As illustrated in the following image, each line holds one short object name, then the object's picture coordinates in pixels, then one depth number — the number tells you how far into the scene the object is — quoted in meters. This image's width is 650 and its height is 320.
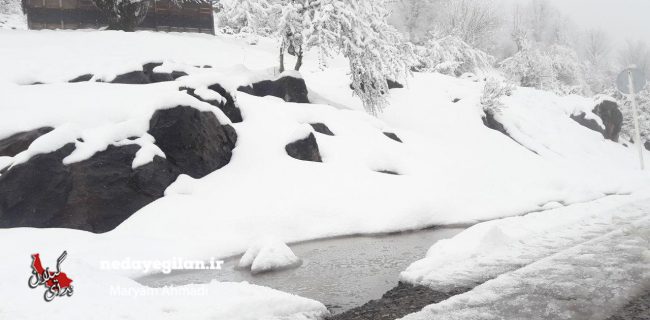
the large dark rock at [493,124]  23.89
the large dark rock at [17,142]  10.25
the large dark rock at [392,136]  17.25
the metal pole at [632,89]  13.38
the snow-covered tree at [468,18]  47.84
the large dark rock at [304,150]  13.29
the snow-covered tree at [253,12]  19.00
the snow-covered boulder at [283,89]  18.27
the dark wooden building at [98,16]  26.19
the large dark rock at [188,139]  11.62
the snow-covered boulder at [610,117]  31.66
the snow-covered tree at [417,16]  48.62
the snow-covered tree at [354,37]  18.05
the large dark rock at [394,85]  25.97
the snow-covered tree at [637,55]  69.51
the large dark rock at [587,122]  30.84
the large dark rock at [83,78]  15.61
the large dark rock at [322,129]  15.60
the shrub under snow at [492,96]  24.44
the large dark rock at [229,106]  14.60
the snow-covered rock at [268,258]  7.60
